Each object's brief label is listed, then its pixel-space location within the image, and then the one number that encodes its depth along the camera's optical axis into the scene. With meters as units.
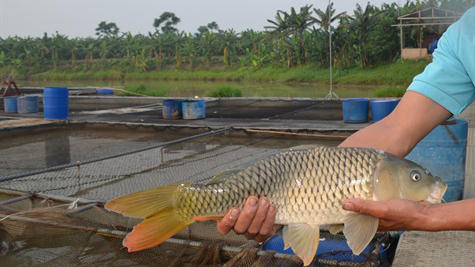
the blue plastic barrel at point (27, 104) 13.48
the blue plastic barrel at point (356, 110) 9.88
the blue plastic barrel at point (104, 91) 20.92
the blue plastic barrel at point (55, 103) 11.07
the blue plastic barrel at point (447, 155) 4.36
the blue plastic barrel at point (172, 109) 11.47
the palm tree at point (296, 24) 34.16
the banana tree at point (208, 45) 42.22
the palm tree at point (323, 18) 33.12
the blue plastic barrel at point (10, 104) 13.89
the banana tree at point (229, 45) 42.06
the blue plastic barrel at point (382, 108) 9.10
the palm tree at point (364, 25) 30.85
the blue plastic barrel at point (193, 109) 11.26
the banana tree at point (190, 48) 42.78
